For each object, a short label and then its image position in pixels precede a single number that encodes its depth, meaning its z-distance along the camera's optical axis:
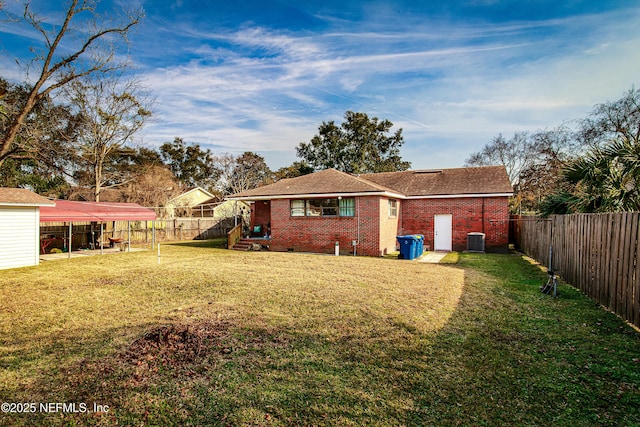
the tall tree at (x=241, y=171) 49.38
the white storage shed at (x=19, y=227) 13.57
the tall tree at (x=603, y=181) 7.48
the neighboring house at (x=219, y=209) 39.58
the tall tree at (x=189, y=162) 50.88
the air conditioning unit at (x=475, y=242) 17.64
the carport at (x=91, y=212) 15.88
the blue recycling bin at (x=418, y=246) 15.44
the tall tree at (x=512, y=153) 37.78
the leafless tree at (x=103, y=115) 26.92
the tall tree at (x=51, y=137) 21.62
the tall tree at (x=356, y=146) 43.16
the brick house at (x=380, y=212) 16.70
